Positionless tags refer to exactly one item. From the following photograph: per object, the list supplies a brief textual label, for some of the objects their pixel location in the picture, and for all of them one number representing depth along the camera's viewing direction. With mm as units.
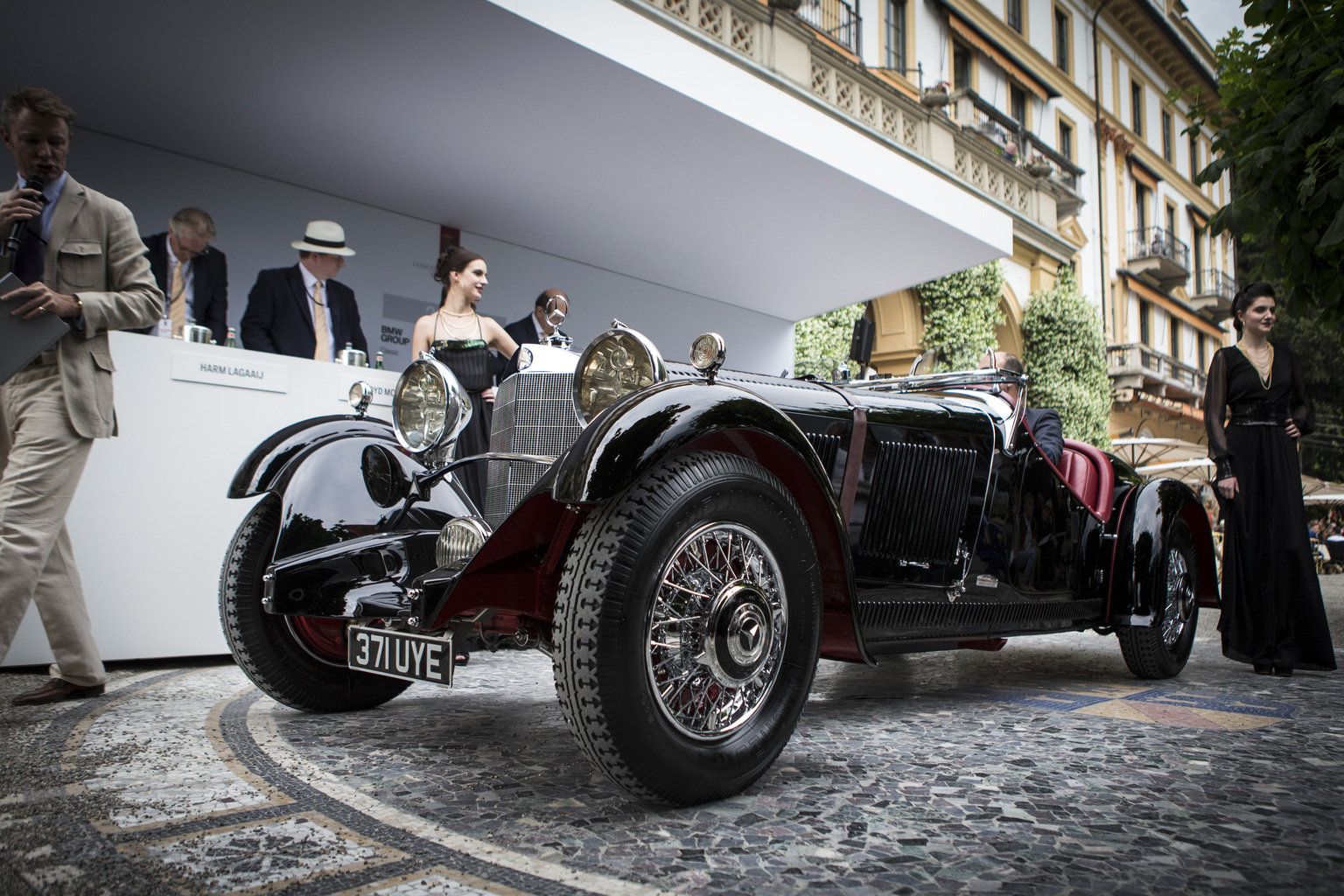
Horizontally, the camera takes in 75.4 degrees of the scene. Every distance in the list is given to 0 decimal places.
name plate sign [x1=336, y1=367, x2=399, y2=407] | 4438
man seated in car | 3922
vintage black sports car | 1812
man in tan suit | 2803
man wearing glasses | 5465
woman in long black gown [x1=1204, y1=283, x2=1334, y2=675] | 4020
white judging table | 3799
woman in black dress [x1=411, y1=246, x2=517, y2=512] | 4180
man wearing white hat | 5449
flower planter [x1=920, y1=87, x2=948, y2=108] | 11203
